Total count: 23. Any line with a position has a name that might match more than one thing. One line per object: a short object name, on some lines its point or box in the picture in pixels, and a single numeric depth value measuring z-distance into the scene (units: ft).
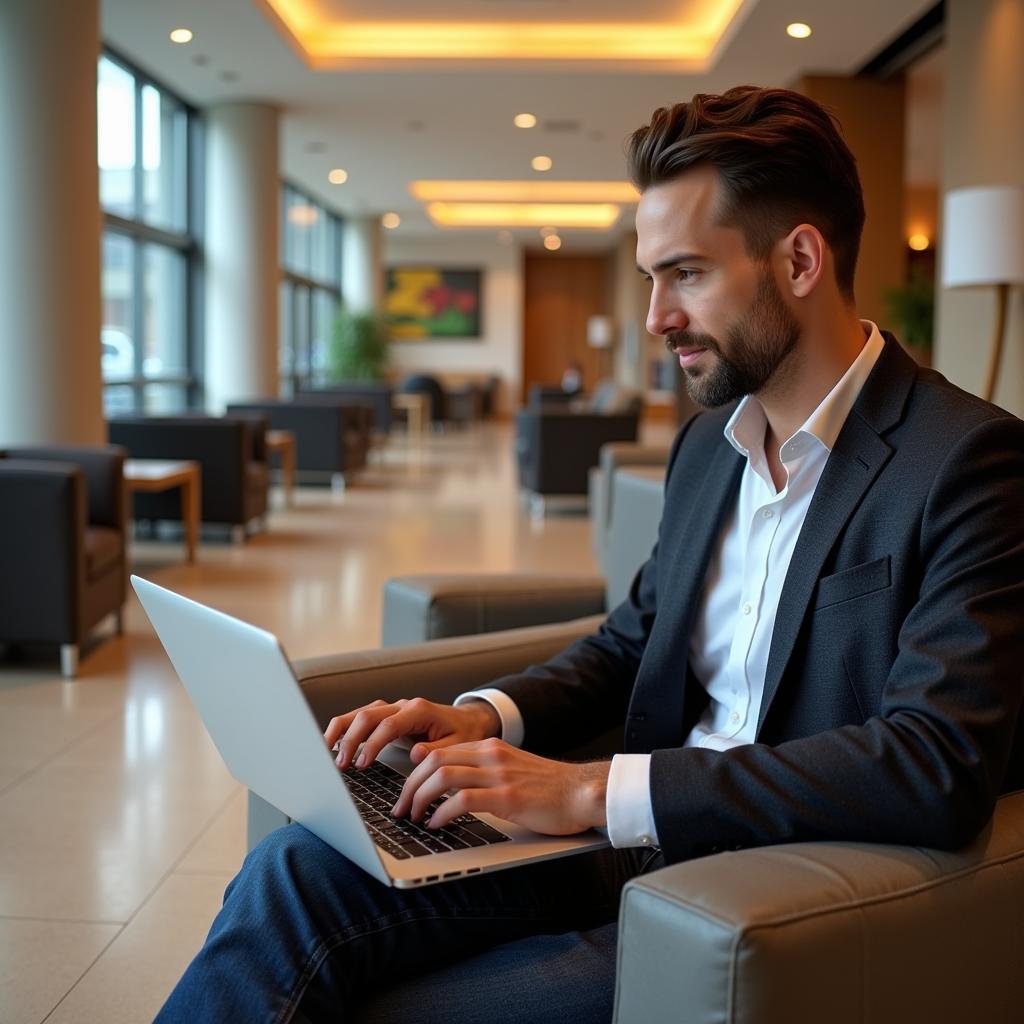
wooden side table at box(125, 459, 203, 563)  21.66
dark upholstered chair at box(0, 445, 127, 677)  14.48
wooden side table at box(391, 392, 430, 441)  47.03
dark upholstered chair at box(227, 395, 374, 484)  34.78
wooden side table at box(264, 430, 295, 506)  32.58
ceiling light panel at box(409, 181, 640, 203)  54.44
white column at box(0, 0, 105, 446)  19.80
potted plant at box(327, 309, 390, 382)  56.65
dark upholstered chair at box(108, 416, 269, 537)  25.54
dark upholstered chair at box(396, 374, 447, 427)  60.85
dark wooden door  82.17
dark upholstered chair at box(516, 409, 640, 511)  31.35
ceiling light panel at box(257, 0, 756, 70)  30.91
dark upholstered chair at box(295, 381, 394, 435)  46.98
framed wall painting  75.10
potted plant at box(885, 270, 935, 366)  29.63
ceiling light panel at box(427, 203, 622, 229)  65.57
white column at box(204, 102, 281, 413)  35.88
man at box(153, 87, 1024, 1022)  3.95
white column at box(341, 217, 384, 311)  60.59
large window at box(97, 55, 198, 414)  30.83
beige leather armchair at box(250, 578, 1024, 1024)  3.22
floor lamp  18.97
